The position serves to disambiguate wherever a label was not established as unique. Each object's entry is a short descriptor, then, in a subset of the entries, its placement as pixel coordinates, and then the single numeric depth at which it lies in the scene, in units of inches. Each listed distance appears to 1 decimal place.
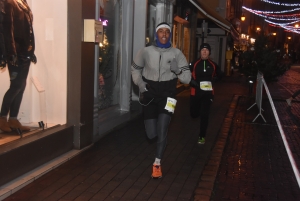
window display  244.1
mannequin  230.5
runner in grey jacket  215.5
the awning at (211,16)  517.7
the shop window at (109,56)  341.4
